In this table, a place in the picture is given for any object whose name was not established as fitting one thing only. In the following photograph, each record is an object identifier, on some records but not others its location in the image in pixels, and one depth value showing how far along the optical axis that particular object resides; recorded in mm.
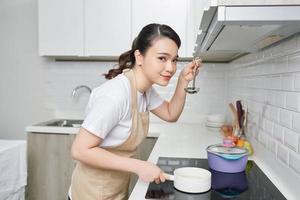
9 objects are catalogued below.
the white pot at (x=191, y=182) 921
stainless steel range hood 701
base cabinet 2258
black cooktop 925
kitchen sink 2586
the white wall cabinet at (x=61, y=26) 2344
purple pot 1167
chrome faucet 2620
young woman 988
